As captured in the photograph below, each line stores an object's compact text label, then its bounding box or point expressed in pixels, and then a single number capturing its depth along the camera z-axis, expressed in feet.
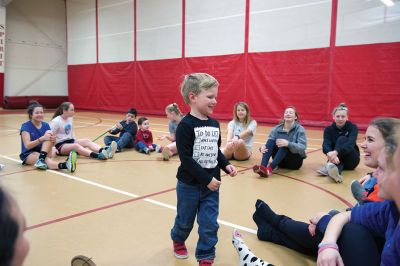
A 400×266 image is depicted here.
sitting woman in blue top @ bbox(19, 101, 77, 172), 14.58
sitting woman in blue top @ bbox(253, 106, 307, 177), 14.21
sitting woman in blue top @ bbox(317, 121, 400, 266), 3.69
